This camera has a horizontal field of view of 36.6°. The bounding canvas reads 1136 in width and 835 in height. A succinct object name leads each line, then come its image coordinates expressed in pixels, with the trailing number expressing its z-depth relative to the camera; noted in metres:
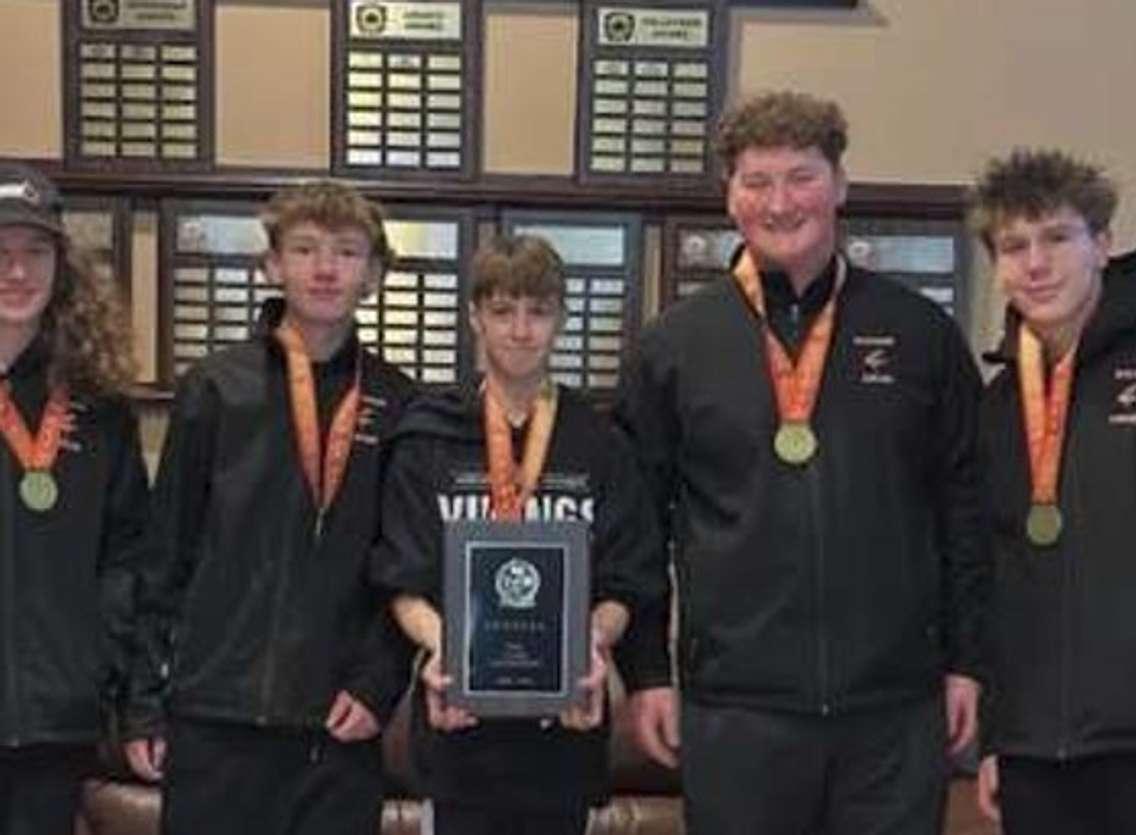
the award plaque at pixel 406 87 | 3.72
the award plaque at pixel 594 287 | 3.79
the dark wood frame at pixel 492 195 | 3.73
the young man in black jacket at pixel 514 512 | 2.53
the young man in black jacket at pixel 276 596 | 2.57
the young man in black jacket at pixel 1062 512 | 2.41
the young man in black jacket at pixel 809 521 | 2.45
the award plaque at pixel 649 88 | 3.74
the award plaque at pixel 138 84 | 3.69
